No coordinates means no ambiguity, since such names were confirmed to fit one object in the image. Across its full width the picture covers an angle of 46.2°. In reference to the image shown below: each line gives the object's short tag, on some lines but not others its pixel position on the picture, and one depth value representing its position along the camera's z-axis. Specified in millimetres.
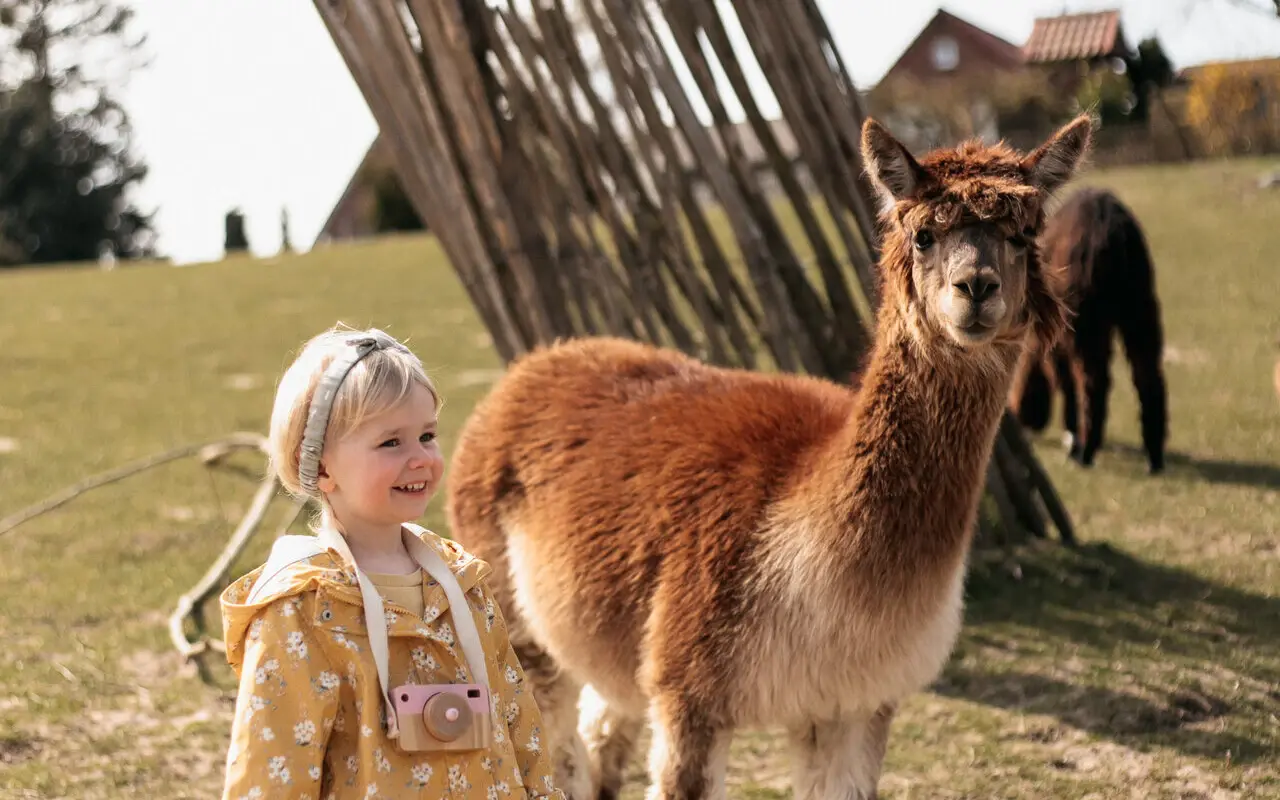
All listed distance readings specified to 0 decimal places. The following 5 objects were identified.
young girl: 2303
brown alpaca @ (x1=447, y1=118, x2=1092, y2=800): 3316
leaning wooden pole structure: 5848
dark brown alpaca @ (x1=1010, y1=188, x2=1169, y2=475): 7809
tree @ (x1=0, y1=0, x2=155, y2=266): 33438
